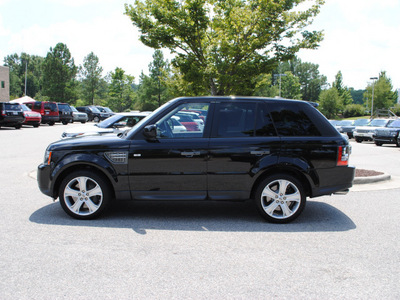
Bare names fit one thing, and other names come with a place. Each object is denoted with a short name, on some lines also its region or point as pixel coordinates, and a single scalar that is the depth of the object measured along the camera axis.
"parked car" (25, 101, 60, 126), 34.84
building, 62.77
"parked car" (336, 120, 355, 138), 30.90
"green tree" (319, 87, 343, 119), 81.50
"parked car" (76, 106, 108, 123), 50.59
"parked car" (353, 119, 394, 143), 25.62
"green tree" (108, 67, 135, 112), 86.94
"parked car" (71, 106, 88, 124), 44.01
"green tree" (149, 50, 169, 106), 77.75
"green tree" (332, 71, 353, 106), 103.90
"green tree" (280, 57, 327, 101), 125.03
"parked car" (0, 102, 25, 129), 27.27
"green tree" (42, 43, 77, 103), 73.31
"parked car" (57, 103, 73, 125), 36.31
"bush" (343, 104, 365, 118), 88.69
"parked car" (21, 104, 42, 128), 30.55
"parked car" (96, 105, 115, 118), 52.53
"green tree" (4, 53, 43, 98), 114.71
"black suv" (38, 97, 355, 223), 5.55
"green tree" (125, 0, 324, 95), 15.83
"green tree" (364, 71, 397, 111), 70.25
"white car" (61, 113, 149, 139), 12.01
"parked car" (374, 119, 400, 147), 22.17
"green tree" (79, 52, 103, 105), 89.00
